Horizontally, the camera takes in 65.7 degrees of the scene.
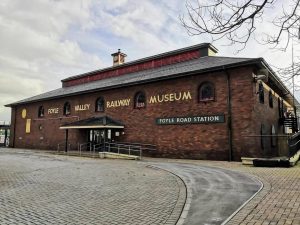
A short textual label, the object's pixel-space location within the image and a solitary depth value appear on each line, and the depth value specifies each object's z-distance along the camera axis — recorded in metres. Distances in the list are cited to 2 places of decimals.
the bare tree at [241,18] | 3.90
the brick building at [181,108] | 13.25
